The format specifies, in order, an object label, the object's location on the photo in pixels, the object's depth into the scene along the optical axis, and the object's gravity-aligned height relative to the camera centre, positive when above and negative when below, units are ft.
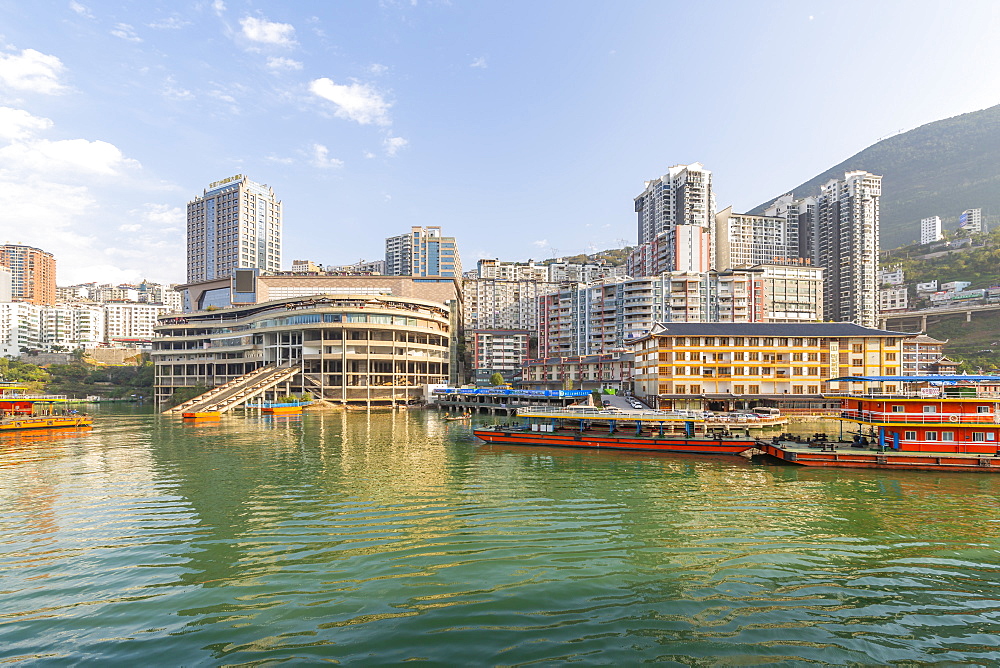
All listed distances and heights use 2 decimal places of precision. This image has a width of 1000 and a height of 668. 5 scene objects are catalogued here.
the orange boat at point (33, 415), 174.40 -23.72
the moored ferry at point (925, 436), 110.22 -19.75
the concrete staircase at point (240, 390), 237.45 -20.45
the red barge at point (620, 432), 133.59 -24.03
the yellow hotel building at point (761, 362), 226.99 -5.93
